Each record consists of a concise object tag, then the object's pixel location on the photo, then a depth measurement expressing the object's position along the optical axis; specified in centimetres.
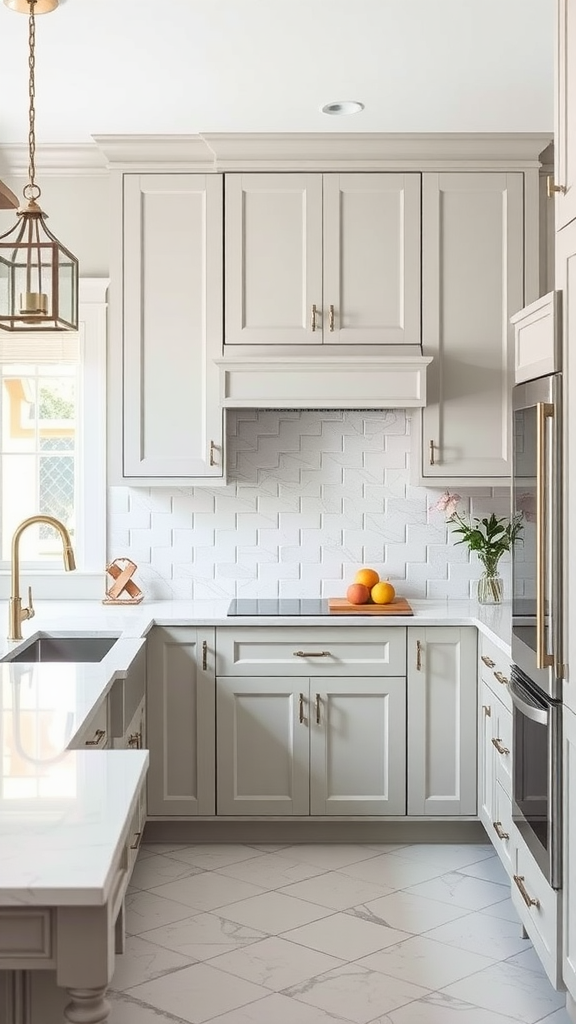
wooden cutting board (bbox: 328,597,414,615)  404
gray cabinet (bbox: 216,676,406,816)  400
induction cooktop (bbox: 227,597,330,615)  407
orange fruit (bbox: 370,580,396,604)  416
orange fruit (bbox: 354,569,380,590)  426
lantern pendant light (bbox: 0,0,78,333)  235
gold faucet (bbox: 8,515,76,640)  329
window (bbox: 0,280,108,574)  450
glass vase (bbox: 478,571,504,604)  429
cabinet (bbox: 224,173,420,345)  415
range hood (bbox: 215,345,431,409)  407
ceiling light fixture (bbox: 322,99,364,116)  374
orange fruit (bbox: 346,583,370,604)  416
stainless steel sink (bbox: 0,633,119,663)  369
